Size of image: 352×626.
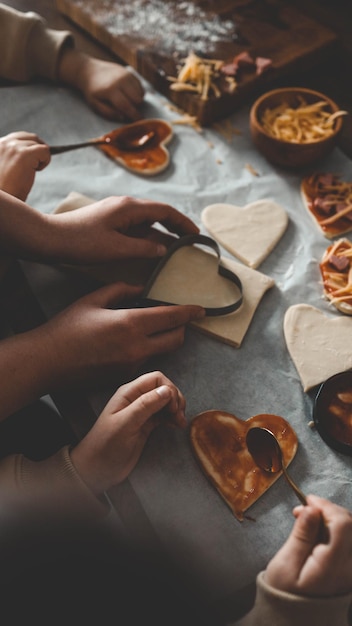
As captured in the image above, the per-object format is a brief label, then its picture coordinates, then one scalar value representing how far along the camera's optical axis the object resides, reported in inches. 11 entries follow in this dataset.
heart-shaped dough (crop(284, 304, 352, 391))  39.9
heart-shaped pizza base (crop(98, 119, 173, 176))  52.8
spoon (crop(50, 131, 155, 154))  53.0
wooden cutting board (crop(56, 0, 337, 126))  58.2
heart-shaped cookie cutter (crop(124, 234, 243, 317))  40.5
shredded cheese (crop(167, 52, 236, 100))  56.2
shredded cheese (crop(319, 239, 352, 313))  43.4
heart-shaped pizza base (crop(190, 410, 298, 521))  34.3
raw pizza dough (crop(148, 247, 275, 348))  41.7
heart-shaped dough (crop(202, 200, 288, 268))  47.0
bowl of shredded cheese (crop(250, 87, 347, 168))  50.6
